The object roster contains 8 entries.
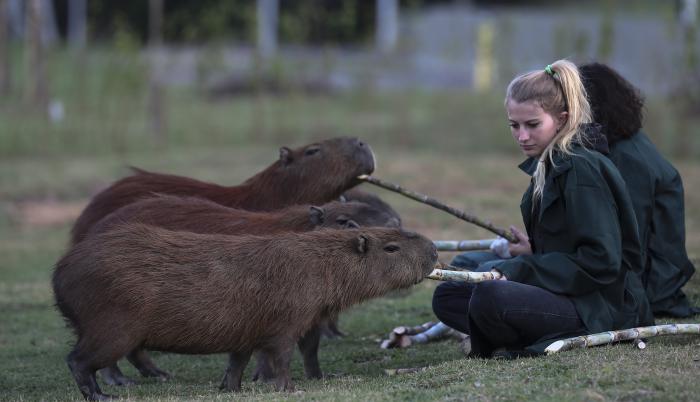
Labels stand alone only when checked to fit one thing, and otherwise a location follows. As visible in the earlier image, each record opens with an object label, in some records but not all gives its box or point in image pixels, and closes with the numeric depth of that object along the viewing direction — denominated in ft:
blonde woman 33.24
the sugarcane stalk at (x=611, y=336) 33.50
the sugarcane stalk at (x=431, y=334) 42.65
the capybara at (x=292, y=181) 46.78
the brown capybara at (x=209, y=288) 33.24
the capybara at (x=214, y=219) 39.93
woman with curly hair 39.14
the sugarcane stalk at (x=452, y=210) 40.01
